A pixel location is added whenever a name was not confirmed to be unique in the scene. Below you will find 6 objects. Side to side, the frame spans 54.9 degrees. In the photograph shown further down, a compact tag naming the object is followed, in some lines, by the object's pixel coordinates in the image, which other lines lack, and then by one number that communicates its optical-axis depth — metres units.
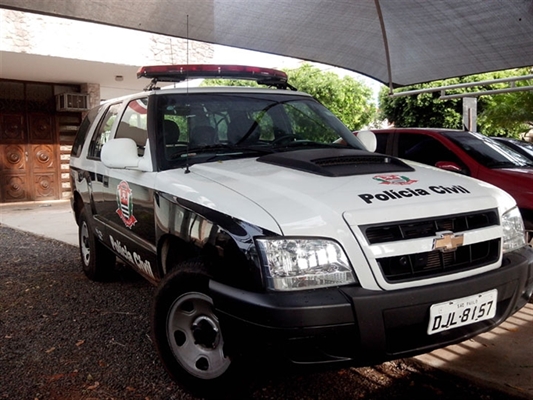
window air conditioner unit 12.45
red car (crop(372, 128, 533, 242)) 5.20
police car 2.19
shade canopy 4.83
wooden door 12.18
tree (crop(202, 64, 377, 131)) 14.95
